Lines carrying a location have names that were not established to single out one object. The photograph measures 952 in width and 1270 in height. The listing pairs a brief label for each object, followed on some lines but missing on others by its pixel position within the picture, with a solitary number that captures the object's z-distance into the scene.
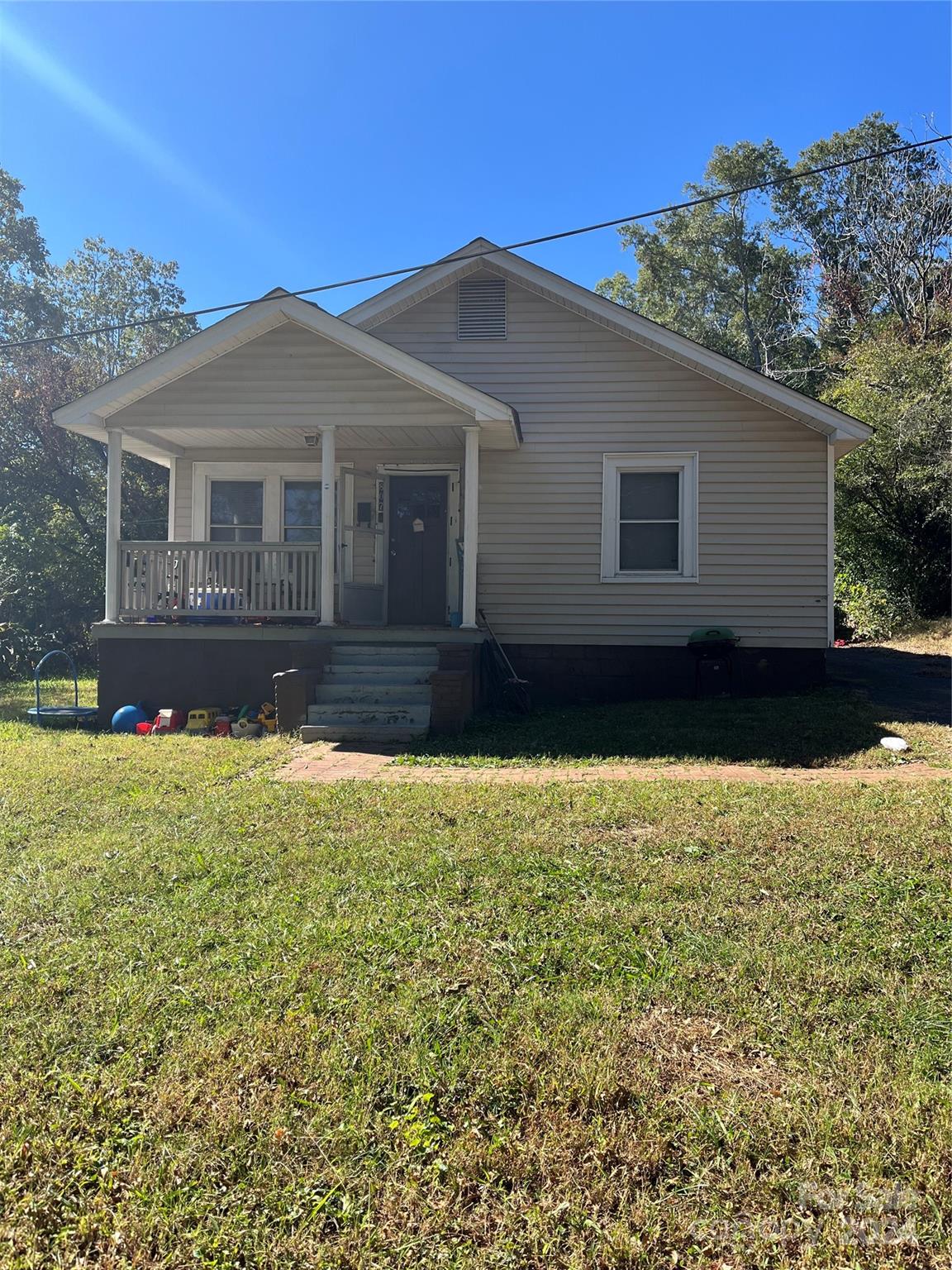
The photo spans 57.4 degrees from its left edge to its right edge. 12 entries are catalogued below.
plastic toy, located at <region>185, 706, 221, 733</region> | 9.74
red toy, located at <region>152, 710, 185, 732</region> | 9.73
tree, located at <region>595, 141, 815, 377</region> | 33.03
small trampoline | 10.07
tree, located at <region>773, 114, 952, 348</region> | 28.55
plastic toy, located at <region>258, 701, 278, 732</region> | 9.45
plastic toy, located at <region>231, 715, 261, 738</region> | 9.32
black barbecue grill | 11.27
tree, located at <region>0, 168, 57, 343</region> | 32.50
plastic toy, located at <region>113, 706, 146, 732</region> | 9.85
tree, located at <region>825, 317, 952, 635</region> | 19.55
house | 9.97
